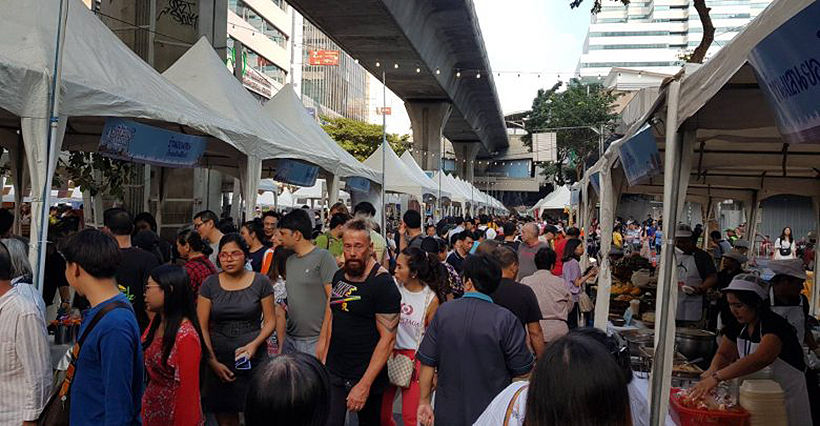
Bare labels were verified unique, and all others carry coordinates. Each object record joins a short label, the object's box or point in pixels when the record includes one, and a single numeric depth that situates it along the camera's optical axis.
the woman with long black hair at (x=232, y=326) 4.88
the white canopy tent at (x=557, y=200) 34.86
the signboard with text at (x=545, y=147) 46.57
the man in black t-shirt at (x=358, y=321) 4.50
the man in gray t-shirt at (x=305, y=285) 5.38
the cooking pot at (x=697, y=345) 5.86
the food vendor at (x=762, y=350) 4.27
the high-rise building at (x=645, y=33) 160.38
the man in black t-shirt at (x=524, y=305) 5.00
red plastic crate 3.95
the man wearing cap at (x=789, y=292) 5.55
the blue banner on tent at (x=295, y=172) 10.98
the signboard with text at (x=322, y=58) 67.31
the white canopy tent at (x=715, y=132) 2.74
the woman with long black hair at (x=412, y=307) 4.86
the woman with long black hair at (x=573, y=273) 9.56
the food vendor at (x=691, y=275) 8.27
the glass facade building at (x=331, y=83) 88.88
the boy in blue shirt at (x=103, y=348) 3.06
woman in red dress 3.96
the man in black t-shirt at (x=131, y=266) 5.51
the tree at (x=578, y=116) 52.16
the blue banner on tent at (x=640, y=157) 5.12
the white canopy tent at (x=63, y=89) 4.66
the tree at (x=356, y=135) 59.09
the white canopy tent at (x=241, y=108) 9.45
